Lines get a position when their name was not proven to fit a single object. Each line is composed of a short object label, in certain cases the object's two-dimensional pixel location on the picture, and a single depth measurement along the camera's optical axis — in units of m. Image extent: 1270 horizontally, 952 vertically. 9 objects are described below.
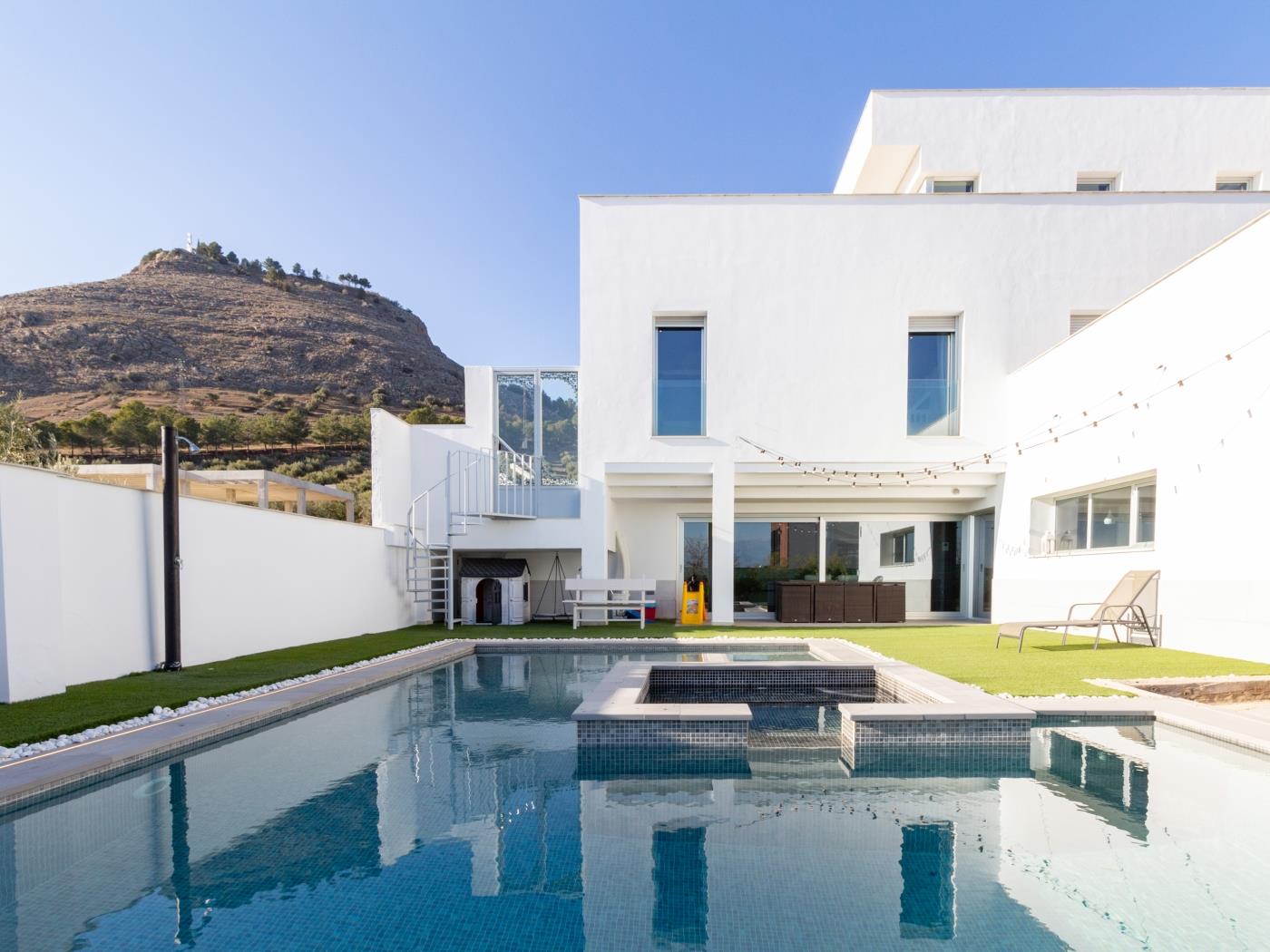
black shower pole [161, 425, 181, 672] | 6.84
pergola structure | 10.64
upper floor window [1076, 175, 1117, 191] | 14.45
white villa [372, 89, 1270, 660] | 11.84
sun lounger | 8.24
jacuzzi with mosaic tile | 4.54
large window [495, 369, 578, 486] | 13.11
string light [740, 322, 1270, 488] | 8.91
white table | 11.59
